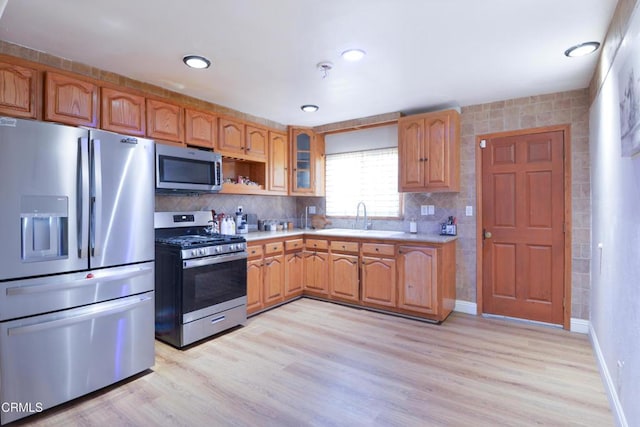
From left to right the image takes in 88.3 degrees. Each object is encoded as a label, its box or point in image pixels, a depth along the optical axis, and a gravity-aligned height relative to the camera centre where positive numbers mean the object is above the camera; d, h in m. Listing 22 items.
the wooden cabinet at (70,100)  2.41 +0.88
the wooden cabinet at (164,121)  3.01 +0.88
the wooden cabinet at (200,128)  3.30 +0.90
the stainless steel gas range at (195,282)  2.81 -0.61
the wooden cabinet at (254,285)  3.52 -0.77
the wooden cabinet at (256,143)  3.93 +0.88
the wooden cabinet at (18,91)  2.21 +0.86
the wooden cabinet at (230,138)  3.61 +0.87
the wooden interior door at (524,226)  3.29 -0.12
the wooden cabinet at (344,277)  3.90 -0.76
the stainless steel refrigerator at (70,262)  1.84 -0.30
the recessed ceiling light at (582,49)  2.31 +1.19
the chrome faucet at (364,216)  4.39 -0.02
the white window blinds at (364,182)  4.32 +0.45
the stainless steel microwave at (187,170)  2.92 +0.43
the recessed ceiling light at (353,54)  2.42 +1.20
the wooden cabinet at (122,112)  2.71 +0.88
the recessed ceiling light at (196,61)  2.52 +1.20
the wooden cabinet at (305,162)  4.55 +0.74
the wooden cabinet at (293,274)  4.03 -0.74
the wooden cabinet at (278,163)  4.24 +0.68
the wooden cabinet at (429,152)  3.57 +0.70
